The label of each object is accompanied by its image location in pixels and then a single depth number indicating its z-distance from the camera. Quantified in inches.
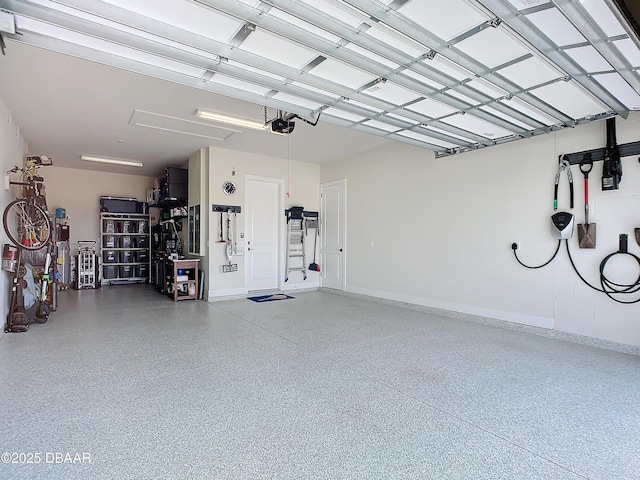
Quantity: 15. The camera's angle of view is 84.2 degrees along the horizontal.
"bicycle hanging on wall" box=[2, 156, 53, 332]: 185.6
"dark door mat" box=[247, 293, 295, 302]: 285.3
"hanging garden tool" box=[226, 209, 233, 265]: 287.6
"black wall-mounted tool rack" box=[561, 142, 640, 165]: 159.9
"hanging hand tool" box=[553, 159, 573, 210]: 179.0
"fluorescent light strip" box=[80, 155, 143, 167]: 318.6
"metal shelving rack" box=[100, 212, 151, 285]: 386.9
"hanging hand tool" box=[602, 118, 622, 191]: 163.2
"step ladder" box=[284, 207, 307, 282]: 324.8
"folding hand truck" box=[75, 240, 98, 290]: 357.2
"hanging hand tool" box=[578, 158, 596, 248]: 171.5
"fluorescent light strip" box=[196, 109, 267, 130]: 200.5
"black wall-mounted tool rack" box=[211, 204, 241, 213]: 284.5
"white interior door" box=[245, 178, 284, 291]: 306.2
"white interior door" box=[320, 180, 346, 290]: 319.9
